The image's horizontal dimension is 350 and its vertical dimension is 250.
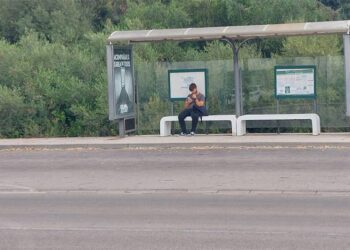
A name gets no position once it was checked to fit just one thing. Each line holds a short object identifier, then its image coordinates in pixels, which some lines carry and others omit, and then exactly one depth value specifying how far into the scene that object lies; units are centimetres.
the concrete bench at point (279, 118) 2420
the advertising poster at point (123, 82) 2512
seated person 2489
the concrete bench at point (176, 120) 2478
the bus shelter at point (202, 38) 2300
